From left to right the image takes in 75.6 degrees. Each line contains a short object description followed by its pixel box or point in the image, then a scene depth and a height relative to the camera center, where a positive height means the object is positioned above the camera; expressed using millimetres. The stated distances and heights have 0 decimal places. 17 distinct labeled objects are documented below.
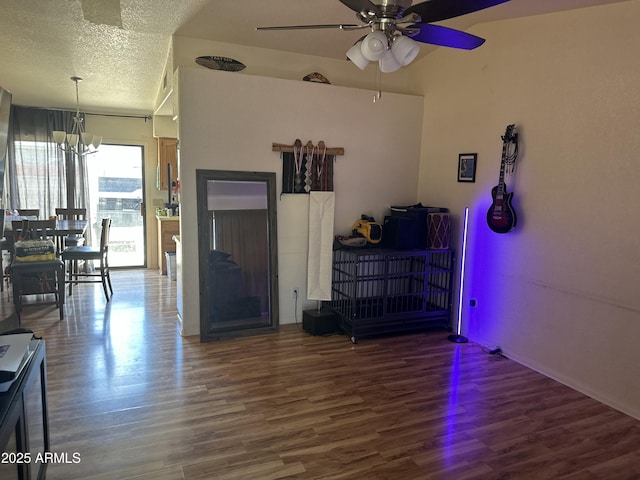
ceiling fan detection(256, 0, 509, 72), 1895 +852
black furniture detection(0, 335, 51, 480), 1343 -887
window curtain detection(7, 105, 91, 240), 6410 +389
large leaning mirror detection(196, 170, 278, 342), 3922 -571
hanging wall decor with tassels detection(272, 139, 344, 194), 4188 +312
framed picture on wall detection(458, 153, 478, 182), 3990 +335
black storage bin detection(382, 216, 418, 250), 4141 -341
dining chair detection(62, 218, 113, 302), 5117 -787
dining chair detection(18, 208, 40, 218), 5961 -336
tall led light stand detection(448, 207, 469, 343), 4050 -862
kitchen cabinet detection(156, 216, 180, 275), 6520 -653
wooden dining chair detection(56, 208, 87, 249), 6141 -424
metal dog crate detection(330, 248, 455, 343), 4004 -973
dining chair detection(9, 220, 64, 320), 4320 -794
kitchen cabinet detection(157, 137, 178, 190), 6742 +603
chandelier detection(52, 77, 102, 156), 5751 +740
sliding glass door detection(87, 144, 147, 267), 7039 -124
